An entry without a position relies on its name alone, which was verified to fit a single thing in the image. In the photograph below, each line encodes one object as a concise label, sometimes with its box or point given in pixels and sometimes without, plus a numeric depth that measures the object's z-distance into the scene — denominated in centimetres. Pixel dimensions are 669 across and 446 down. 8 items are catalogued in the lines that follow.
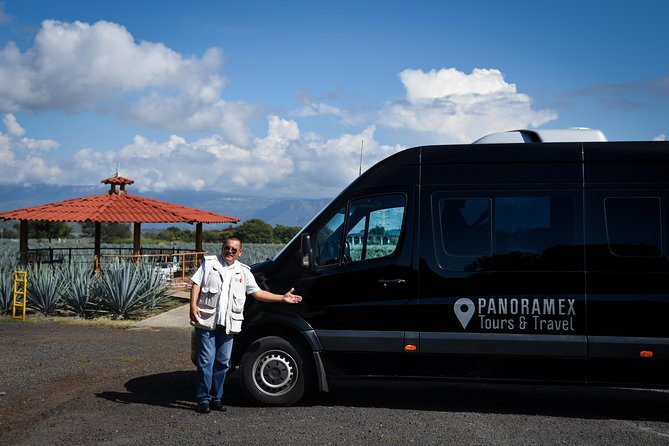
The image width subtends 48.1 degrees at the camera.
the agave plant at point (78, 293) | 1582
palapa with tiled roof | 2034
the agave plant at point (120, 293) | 1562
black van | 684
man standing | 709
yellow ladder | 1552
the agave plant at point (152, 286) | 1623
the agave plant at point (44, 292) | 1600
